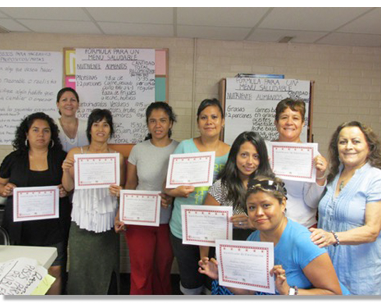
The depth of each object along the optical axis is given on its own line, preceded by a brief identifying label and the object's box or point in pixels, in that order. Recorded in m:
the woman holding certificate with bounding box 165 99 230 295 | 2.03
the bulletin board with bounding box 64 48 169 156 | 3.21
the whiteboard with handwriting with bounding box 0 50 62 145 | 3.23
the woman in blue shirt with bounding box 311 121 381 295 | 1.61
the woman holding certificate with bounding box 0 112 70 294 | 2.34
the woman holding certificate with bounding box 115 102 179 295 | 2.27
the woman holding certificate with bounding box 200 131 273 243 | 1.76
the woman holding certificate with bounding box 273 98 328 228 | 1.83
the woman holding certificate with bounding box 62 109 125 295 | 2.26
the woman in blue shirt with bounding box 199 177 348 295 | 1.31
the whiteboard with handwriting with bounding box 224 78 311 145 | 3.10
